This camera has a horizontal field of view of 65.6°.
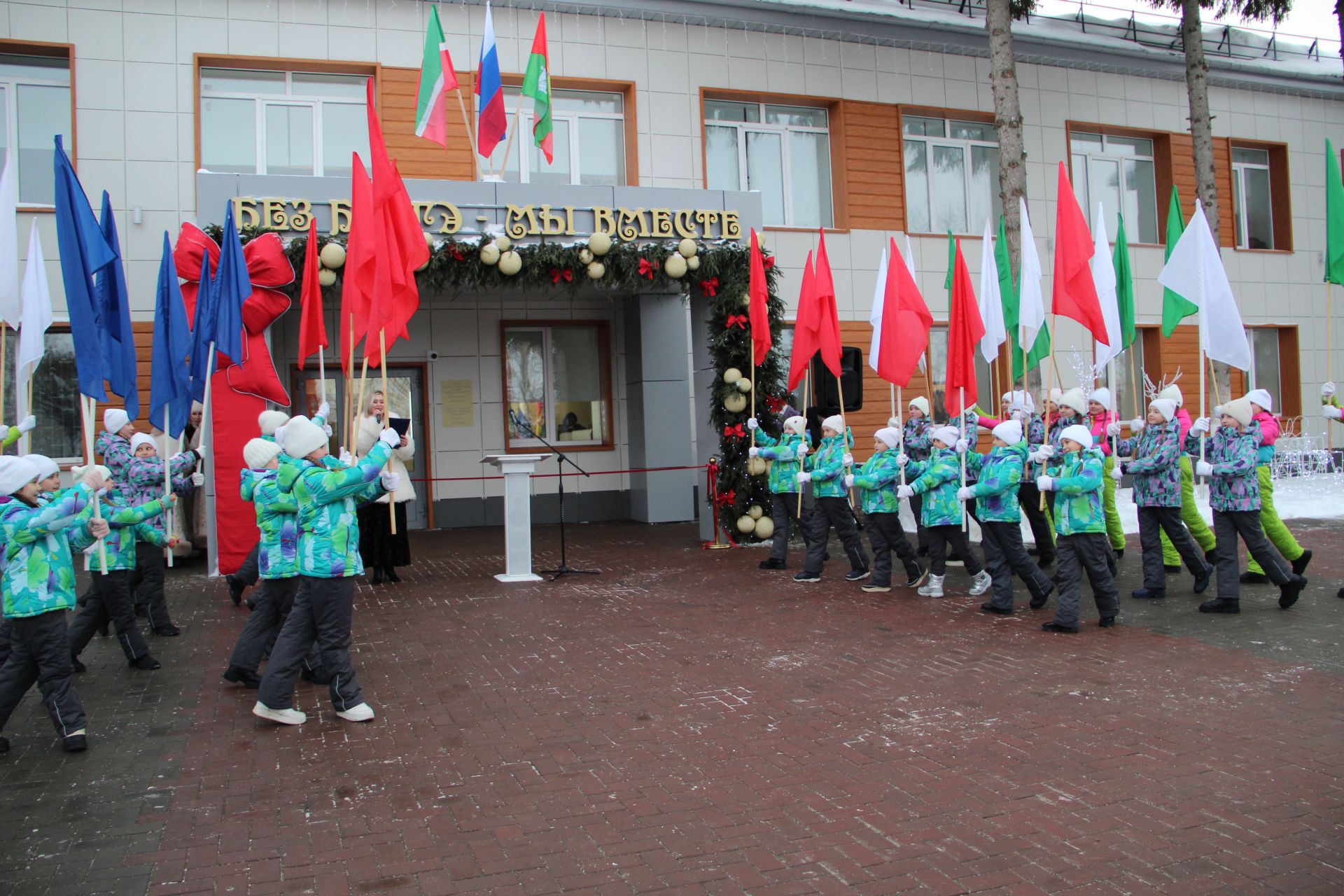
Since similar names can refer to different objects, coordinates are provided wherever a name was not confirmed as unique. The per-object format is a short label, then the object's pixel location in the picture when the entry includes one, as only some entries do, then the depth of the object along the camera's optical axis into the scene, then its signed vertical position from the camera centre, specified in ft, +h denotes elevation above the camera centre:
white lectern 37.68 -1.18
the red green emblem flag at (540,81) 46.16 +17.80
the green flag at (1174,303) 36.76 +5.70
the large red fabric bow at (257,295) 35.37 +6.99
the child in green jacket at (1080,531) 26.73 -1.74
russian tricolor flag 44.21 +16.39
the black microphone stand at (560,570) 38.01 -3.41
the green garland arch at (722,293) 42.11 +7.79
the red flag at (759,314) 41.42 +6.35
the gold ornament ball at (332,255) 38.65 +8.55
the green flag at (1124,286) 39.19 +6.68
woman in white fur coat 35.94 -1.94
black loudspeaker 45.34 +4.19
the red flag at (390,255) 24.99 +5.65
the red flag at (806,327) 39.11 +5.46
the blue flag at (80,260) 23.71 +5.32
